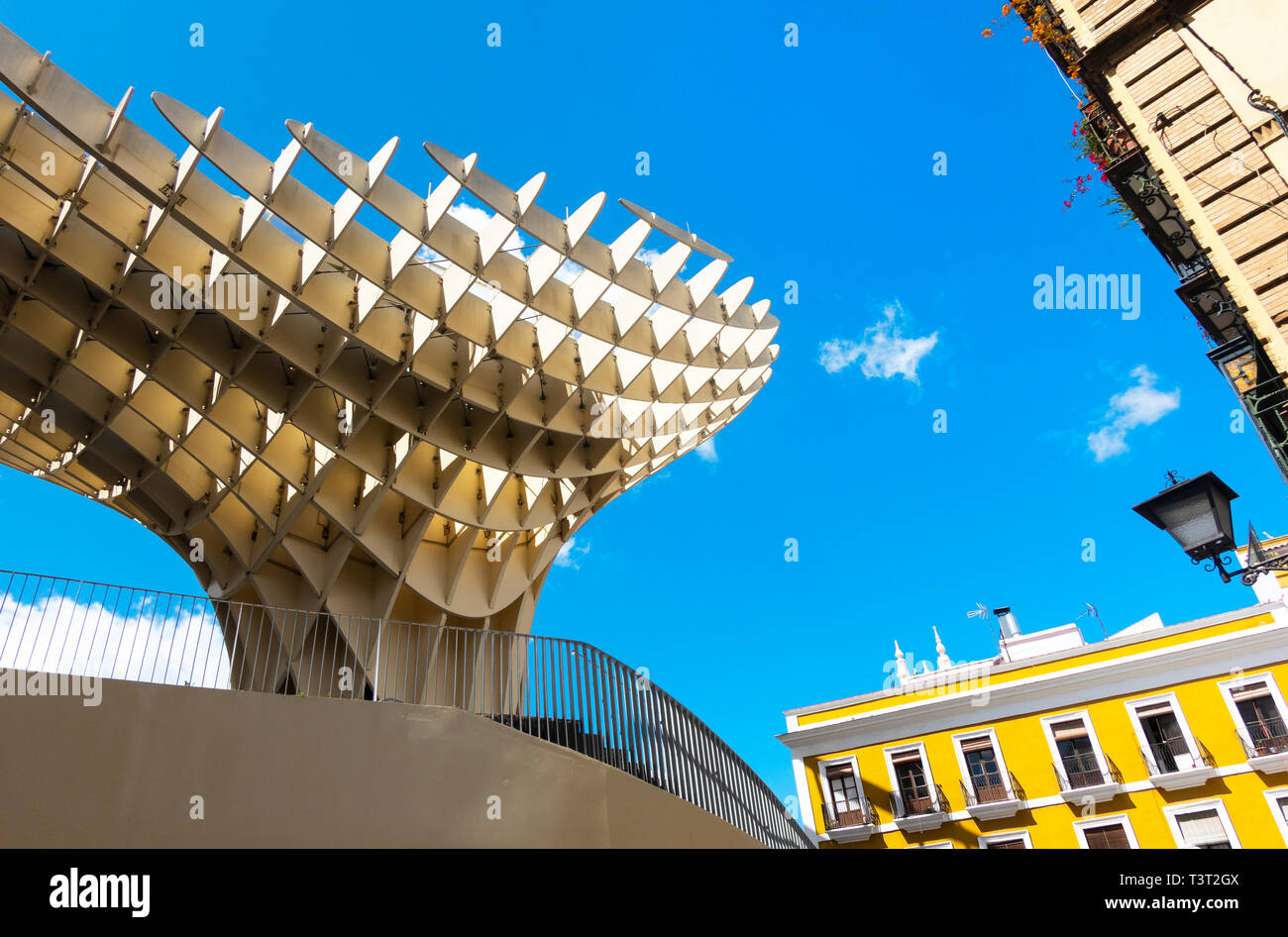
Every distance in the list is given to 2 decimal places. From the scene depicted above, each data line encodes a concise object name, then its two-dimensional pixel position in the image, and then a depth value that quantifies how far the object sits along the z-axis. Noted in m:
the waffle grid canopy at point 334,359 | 14.12
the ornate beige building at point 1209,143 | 8.34
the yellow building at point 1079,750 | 24.36
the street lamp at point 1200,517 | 6.41
